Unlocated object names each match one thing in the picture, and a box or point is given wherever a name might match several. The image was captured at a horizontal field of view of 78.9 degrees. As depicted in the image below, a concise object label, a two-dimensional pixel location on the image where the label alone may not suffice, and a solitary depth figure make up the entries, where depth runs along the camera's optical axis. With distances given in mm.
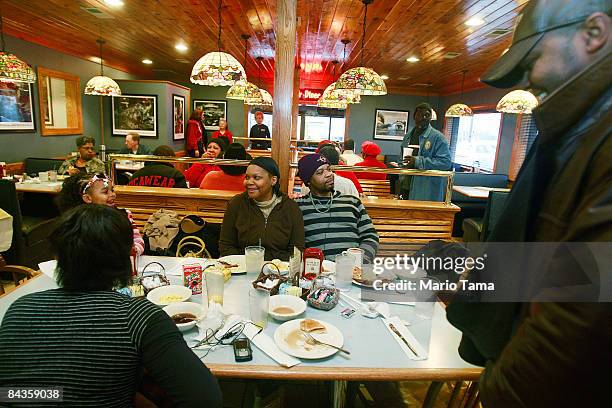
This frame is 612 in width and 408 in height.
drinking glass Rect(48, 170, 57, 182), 4254
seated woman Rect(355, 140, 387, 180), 4586
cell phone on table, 1182
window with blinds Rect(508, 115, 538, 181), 6352
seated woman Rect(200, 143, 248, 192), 3309
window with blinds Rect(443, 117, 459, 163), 9586
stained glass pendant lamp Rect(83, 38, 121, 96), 4941
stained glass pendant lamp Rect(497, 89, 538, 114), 4336
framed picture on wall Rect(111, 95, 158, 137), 7793
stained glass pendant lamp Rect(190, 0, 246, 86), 2689
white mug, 1760
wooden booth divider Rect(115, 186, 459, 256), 3123
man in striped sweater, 2365
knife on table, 1250
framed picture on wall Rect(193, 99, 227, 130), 9914
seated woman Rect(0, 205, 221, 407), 870
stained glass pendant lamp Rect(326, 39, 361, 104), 5041
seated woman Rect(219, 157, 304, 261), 2266
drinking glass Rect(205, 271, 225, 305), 1479
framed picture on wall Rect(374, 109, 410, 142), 10164
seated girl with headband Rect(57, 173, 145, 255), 2127
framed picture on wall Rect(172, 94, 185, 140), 8391
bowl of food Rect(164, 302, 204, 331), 1360
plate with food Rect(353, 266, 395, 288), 1718
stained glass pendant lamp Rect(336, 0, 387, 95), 3145
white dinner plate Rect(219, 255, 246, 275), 1833
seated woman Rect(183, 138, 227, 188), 4137
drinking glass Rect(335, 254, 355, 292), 1727
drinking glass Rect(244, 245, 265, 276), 1784
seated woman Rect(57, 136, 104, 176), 4363
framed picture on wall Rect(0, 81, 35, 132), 4863
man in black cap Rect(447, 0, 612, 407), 479
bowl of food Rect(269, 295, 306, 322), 1417
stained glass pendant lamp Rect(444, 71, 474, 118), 6807
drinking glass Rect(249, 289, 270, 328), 1372
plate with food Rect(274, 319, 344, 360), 1214
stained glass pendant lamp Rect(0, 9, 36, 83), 3436
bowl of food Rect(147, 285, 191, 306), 1517
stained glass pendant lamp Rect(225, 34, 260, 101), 5074
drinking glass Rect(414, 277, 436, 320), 1438
